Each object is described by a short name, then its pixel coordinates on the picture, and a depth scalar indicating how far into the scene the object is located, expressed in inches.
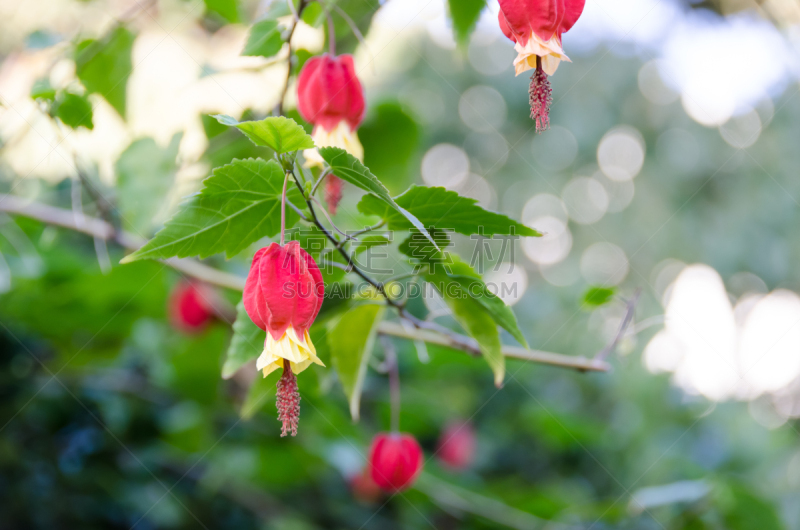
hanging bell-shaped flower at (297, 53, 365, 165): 30.3
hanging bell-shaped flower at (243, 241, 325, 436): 28.5
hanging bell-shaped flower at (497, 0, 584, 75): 28.6
